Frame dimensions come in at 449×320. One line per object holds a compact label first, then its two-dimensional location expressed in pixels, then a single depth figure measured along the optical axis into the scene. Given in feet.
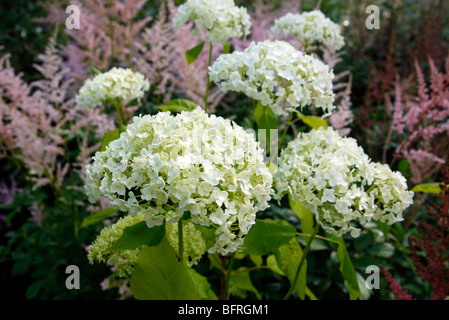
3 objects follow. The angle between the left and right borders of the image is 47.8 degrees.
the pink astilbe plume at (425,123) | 2.95
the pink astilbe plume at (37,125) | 3.23
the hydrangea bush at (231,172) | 1.78
